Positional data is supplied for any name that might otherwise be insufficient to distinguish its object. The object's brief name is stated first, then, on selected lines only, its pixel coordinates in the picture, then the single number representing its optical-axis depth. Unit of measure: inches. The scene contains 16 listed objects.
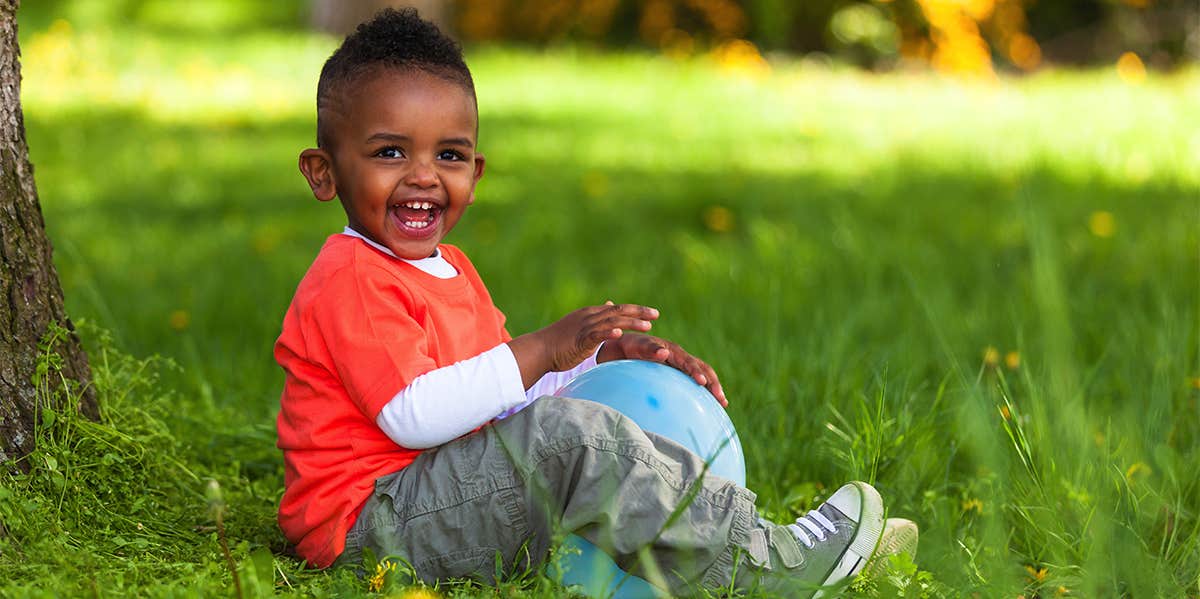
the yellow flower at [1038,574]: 100.7
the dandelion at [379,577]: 92.4
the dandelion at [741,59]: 433.1
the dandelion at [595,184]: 257.4
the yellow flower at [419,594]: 85.2
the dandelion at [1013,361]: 139.0
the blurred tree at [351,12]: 442.9
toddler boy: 93.0
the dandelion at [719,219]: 228.2
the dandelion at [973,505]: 111.4
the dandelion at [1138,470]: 115.0
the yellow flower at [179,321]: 169.3
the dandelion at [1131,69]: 407.2
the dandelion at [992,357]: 146.9
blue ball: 99.1
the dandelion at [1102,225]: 213.6
